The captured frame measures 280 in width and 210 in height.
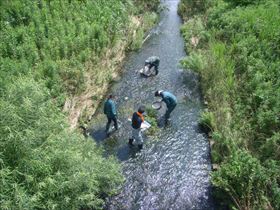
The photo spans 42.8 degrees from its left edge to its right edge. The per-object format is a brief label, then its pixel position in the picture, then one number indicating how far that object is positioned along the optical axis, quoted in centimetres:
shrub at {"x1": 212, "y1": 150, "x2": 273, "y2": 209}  1077
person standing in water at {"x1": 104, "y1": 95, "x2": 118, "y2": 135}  1345
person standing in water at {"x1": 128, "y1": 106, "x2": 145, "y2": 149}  1280
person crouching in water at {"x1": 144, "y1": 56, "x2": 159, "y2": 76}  1720
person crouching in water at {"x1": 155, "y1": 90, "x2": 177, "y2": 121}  1425
